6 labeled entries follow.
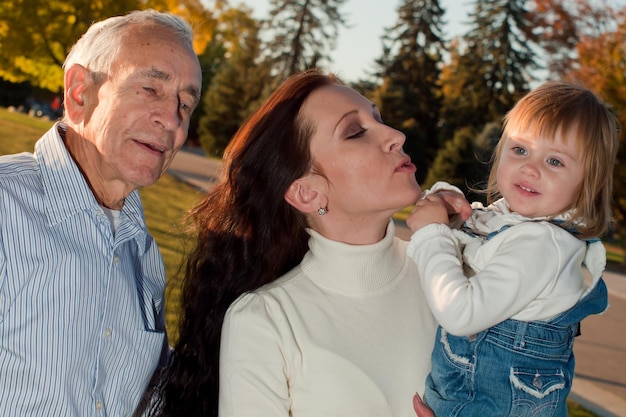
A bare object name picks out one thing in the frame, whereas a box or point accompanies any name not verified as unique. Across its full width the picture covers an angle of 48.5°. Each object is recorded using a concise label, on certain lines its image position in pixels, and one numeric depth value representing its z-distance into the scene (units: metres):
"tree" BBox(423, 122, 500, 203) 25.36
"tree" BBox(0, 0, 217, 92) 14.02
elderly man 2.32
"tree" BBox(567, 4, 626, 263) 17.41
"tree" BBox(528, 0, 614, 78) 22.02
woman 2.60
